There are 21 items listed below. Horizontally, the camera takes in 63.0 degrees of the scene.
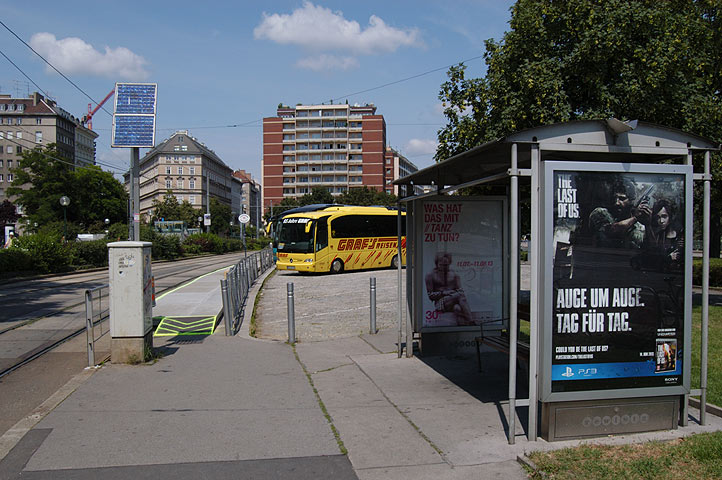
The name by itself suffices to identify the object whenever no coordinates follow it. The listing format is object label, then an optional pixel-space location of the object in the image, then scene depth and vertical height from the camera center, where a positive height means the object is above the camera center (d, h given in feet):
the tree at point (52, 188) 211.20 +19.14
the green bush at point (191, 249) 157.18 -2.73
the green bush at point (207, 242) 167.73 -0.83
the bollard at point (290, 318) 33.02 -4.46
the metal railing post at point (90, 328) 25.86 -3.98
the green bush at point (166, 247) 132.87 -1.86
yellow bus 90.27 +0.05
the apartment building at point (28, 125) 352.69 +70.90
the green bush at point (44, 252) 87.04 -1.94
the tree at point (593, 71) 35.27 +10.67
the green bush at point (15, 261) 80.79 -3.08
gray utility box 25.89 -2.74
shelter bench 20.01 -3.96
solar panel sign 53.01 +11.58
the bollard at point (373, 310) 35.50 -4.31
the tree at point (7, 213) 282.77 +12.40
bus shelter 15.57 -1.08
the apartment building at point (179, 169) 400.88 +48.23
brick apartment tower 398.21 +58.90
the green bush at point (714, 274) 70.49 -4.14
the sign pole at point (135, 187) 50.21 +4.46
